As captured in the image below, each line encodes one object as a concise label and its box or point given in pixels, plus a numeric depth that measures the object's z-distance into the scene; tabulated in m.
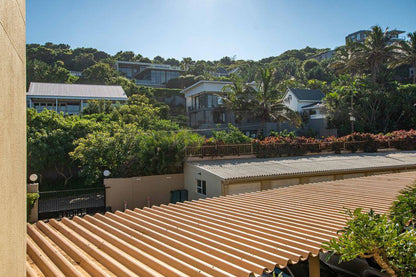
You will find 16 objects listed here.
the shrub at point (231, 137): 21.97
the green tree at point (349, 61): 42.66
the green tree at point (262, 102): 28.39
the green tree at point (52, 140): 24.58
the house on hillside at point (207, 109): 38.97
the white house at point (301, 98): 45.97
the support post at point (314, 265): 5.26
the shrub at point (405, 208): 4.78
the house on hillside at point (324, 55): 97.72
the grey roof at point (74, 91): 41.09
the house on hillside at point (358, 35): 112.69
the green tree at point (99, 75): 62.16
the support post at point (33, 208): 16.45
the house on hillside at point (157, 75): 76.69
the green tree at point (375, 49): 40.47
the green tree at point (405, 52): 41.66
